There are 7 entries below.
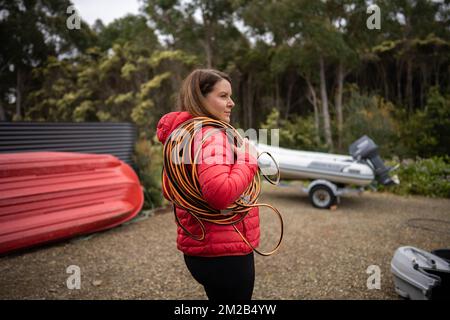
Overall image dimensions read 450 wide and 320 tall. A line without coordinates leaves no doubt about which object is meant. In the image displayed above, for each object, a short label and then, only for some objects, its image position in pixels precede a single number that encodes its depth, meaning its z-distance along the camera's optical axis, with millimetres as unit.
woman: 1357
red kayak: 3396
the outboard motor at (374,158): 5621
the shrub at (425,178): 6551
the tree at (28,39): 12141
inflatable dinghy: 5648
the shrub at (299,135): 9555
